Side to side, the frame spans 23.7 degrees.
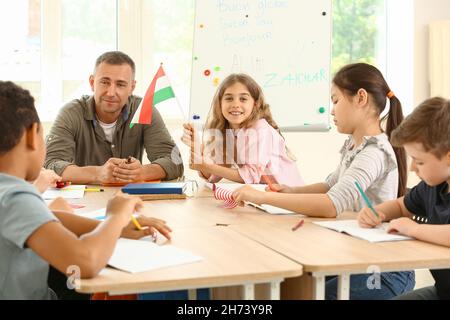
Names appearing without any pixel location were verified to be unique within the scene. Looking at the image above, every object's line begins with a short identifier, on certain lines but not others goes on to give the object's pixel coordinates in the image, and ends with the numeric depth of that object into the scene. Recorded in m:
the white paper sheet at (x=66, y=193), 4.43
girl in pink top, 5.45
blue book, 4.47
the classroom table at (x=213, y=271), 2.14
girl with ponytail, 3.62
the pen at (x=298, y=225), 3.24
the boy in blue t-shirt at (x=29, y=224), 2.18
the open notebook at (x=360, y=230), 2.96
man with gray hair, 5.82
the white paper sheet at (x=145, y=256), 2.34
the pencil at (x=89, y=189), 4.80
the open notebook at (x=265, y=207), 3.84
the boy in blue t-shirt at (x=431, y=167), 2.98
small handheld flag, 4.72
